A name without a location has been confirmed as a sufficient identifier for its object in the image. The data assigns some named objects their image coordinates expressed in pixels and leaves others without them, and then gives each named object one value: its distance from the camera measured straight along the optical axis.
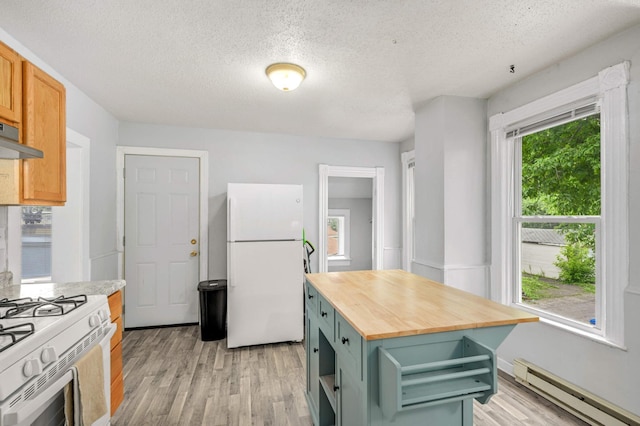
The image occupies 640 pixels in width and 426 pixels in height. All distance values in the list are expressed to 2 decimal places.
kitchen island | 1.12
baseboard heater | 1.86
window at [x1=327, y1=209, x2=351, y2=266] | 5.84
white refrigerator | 3.14
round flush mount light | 2.26
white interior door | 3.67
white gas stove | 1.04
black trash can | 3.35
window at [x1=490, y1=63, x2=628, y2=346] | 1.92
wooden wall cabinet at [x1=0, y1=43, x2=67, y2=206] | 1.64
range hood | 1.45
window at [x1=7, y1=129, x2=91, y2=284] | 2.60
